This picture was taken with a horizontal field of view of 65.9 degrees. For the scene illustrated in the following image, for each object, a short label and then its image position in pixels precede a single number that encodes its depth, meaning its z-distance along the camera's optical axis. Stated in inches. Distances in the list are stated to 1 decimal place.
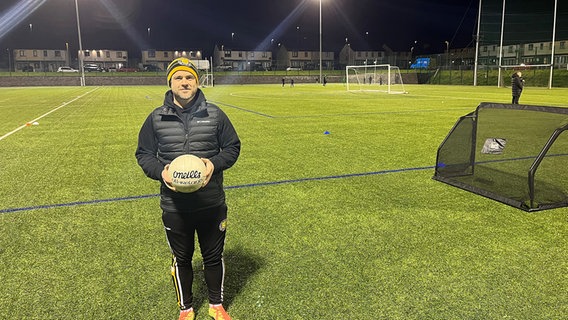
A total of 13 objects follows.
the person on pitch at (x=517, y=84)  826.8
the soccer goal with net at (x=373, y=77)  2102.6
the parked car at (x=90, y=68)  3513.8
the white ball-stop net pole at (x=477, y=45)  2071.4
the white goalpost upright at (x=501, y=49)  1987.0
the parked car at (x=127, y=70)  3473.4
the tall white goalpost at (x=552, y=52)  1758.9
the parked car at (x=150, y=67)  3762.6
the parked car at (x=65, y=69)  3361.2
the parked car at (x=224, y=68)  3498.0
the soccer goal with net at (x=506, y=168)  237.3
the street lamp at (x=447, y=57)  2606.3
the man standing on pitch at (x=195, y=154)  125.8
